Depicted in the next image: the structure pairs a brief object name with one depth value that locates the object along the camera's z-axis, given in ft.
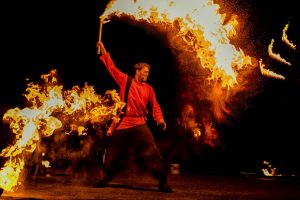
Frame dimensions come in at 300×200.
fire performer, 24.14
